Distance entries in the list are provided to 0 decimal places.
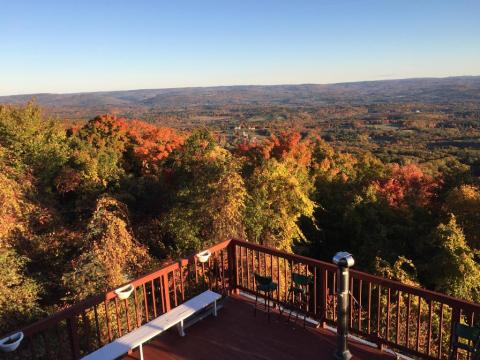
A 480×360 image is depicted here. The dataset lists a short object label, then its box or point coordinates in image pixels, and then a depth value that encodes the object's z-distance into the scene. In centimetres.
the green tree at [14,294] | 877
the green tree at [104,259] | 966
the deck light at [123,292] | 375
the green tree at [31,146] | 1658
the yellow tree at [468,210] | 1780
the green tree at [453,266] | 1432
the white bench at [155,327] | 359
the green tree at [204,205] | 1280
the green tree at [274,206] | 1457
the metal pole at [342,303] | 343
